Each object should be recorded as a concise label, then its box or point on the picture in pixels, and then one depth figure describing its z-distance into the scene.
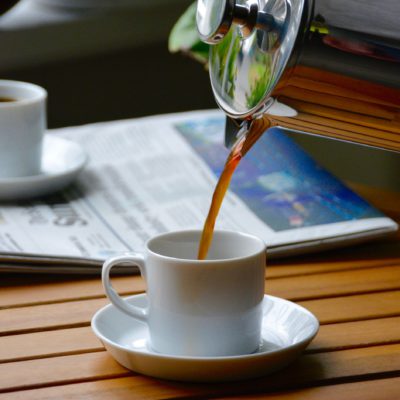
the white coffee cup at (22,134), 1.55
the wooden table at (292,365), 1.21
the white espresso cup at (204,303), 1.21
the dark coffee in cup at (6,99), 1.61
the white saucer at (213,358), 1.20
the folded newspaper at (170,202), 1.42
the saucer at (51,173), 1.54
